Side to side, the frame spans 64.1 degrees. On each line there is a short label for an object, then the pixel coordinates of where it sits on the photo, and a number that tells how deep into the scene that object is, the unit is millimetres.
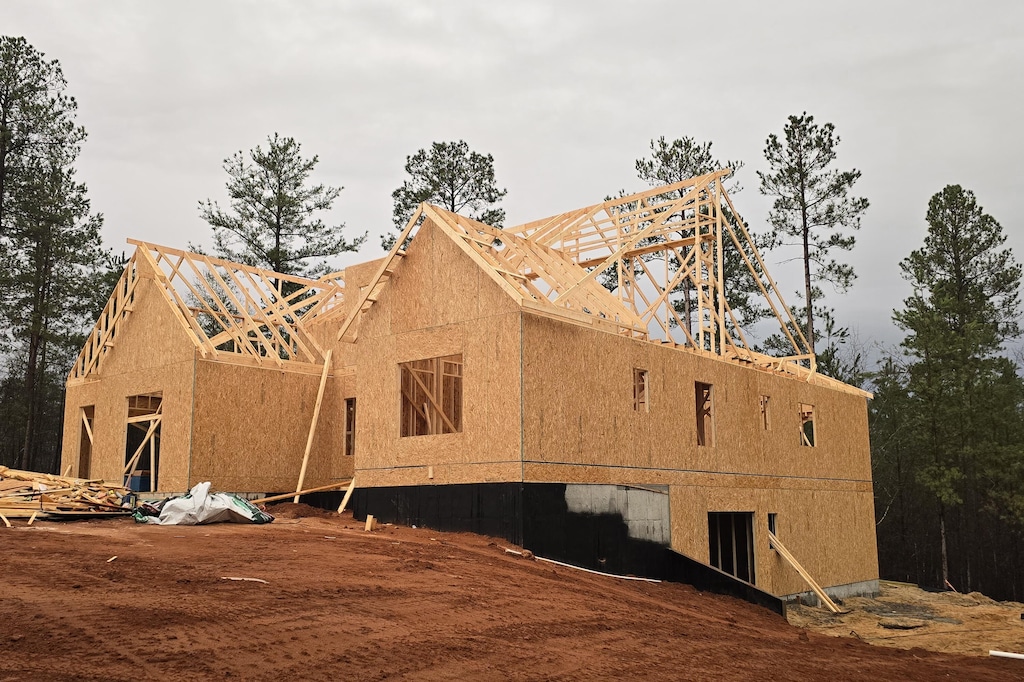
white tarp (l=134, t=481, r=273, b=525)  13414
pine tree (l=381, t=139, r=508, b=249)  31297
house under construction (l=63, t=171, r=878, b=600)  13414
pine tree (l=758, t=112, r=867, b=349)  30547
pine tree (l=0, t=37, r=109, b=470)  26656
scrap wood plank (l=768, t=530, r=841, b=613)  17719
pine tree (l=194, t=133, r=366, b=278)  33094
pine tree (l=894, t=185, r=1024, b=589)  30031
